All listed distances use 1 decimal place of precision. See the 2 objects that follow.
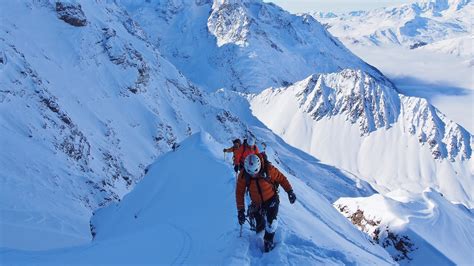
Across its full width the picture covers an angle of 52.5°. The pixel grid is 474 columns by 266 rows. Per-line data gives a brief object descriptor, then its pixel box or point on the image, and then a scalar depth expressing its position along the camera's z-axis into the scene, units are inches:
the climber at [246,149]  778.8
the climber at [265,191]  518.0
